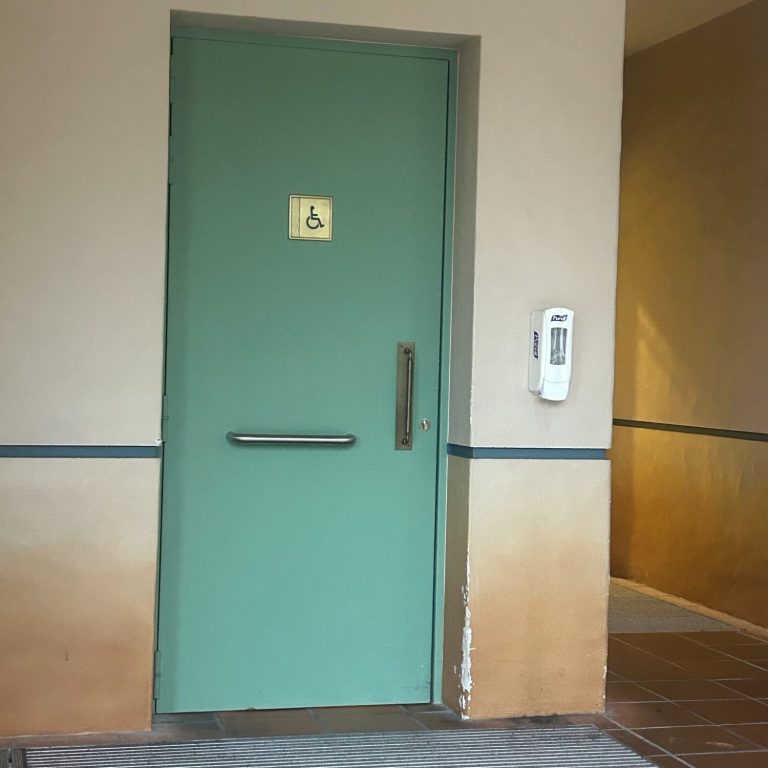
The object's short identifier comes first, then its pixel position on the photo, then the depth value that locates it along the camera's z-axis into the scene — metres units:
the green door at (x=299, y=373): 4.25
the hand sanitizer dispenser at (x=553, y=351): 4.23
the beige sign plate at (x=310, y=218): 4.32
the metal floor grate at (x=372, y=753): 3.73
